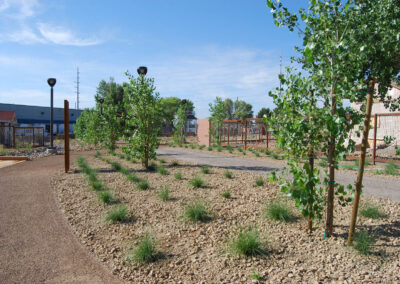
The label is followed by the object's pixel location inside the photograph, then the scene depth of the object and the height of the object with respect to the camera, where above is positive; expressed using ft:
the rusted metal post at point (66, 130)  29.22 -0.23
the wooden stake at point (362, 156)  11.05 -0.85
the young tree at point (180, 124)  74.52 +1.66
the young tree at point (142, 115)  31.35 +1.54
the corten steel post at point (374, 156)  35.02 -2.58
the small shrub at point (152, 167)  31.63 -4.04
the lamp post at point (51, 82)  46.06 +7.08
